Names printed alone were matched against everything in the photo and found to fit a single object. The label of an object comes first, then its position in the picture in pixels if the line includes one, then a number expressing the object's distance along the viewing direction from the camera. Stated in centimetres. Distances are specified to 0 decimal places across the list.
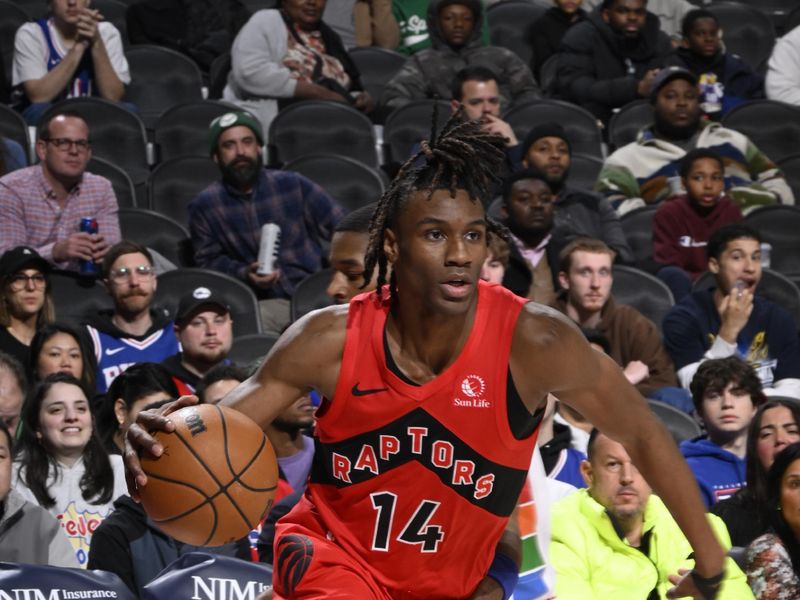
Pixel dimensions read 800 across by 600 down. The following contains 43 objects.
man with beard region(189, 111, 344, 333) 1563
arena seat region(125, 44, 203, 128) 1902
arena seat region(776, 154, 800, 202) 1881
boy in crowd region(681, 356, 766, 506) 1219
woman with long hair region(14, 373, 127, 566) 1099
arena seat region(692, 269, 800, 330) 1569
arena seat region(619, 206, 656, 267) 1733
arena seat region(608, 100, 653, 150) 1944
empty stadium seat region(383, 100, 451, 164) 1816
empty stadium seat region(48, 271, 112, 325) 1445
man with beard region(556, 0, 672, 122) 1991
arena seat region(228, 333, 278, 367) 1377
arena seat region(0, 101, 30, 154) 1683
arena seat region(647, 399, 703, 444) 1299
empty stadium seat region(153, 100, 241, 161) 1777
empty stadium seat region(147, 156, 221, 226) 1672
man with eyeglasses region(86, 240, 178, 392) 1355
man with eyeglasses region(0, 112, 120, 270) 1495
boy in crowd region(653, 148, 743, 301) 1656
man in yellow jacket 1033
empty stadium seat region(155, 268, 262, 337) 1472
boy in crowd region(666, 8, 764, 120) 1980
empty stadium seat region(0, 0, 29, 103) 1852
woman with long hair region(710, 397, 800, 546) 1072
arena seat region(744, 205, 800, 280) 1702
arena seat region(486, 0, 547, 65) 2142
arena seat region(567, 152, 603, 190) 1842
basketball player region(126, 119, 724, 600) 655
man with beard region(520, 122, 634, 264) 1656
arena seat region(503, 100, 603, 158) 1873
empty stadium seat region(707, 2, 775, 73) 2177
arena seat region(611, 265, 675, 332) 1555
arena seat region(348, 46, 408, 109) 2027
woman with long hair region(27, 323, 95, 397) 1255
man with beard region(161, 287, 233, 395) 1324
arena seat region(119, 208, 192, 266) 1584
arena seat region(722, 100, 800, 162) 1936
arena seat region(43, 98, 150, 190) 1730
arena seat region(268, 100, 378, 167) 1800
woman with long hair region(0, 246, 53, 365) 1334
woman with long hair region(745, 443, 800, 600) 977
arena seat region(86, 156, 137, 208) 1655
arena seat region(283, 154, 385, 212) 1684
